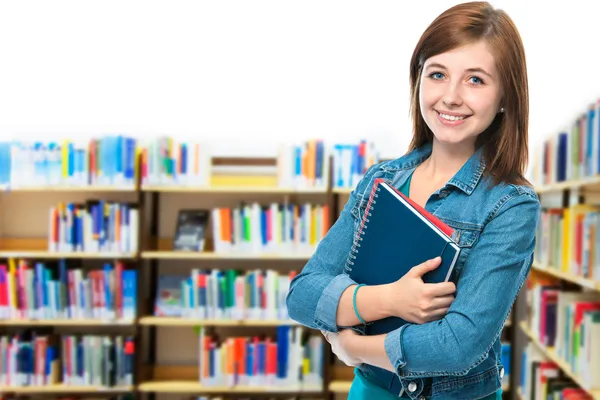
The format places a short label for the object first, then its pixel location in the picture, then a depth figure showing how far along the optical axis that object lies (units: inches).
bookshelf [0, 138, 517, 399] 138.5
